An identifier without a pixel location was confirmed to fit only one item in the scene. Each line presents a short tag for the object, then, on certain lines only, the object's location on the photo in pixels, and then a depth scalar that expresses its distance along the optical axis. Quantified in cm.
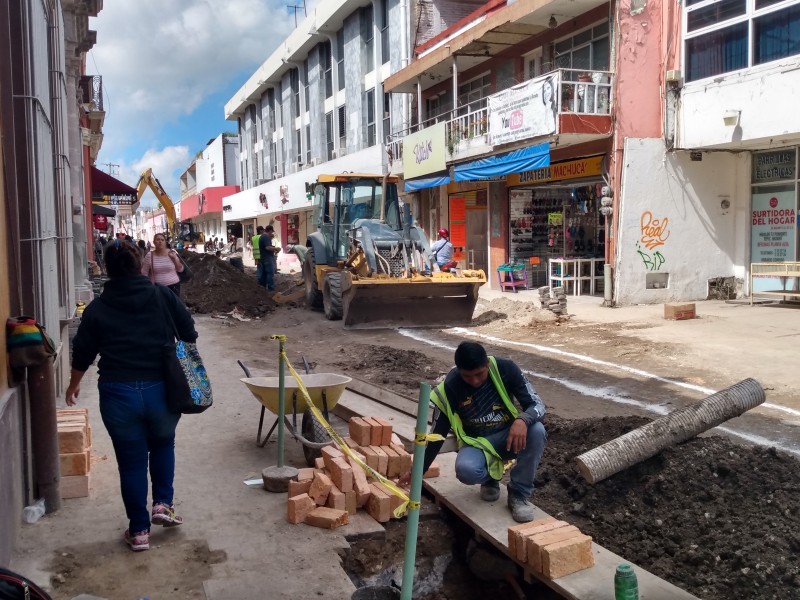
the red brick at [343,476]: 451
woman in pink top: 1094
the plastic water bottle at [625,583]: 277
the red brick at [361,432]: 524
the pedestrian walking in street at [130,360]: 393
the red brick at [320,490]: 447
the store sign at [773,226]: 1457
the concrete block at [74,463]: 468
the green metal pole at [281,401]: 505
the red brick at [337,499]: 443
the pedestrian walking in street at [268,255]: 1914
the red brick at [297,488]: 453
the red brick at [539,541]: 368
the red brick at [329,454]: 479
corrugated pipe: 451
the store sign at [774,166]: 1445
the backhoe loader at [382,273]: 1266
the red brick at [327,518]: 429
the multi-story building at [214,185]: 5800
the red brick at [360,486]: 456
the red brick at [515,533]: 385
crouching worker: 424
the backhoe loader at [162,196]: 3659
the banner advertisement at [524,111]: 1484
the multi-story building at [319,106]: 2708
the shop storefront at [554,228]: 1764
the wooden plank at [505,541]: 346
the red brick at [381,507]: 444
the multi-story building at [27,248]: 394
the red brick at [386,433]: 527
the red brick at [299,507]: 435
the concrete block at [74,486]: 466
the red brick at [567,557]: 361
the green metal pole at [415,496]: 314
